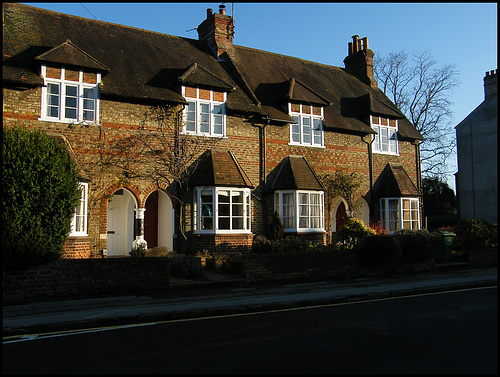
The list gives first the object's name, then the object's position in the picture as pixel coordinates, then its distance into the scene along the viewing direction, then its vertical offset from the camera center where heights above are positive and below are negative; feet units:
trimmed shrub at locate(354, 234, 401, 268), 50.24 -2.42
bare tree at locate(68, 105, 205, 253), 54.13 +9.58
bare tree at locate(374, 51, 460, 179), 125.59 +32.39
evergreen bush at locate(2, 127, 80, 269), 34.24 +2.53
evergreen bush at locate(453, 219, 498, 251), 62.64 -0.90
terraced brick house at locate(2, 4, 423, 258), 53.42 +13.38
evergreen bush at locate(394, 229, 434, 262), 53.06 -2.14
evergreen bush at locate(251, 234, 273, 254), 58.59 -2.10
